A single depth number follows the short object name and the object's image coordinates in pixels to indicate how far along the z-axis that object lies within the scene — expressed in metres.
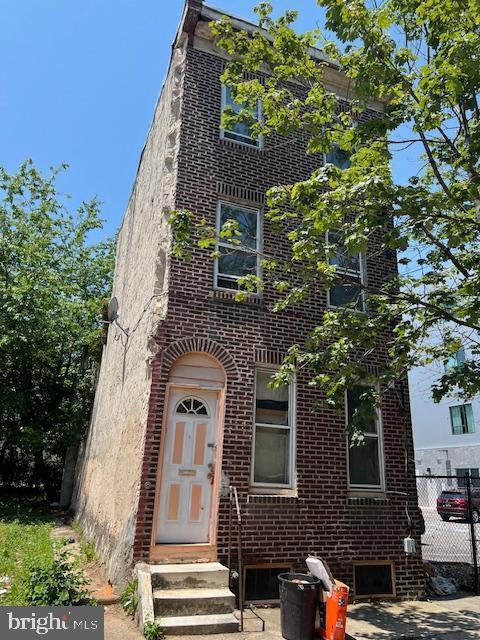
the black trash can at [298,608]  5.79
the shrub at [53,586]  5.41
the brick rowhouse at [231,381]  7.40
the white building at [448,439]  29.77
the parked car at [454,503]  20.08
